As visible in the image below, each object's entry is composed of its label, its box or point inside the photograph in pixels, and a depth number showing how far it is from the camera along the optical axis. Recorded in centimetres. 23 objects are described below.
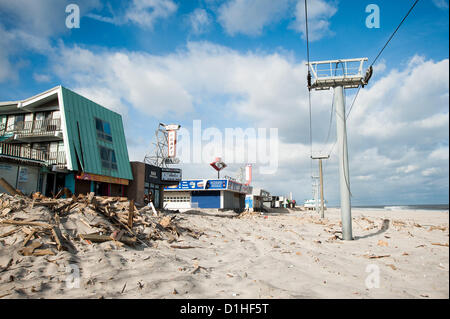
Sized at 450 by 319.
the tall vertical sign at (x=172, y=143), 3778
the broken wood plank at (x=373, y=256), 839
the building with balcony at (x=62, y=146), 2014
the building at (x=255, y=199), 5828
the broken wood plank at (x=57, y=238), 755
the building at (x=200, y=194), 4147
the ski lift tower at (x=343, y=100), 1305
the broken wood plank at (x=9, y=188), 1250
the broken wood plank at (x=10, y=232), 765
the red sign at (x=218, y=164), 4797
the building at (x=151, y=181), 2683
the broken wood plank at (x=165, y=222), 1214
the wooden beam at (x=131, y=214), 1067
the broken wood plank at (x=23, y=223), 834
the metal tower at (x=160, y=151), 4316
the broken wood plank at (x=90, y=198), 1136
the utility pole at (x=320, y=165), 3241
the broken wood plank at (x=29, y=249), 698
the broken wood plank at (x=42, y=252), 705
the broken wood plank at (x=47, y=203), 1017
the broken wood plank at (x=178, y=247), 992
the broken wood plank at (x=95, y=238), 855
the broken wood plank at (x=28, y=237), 734
